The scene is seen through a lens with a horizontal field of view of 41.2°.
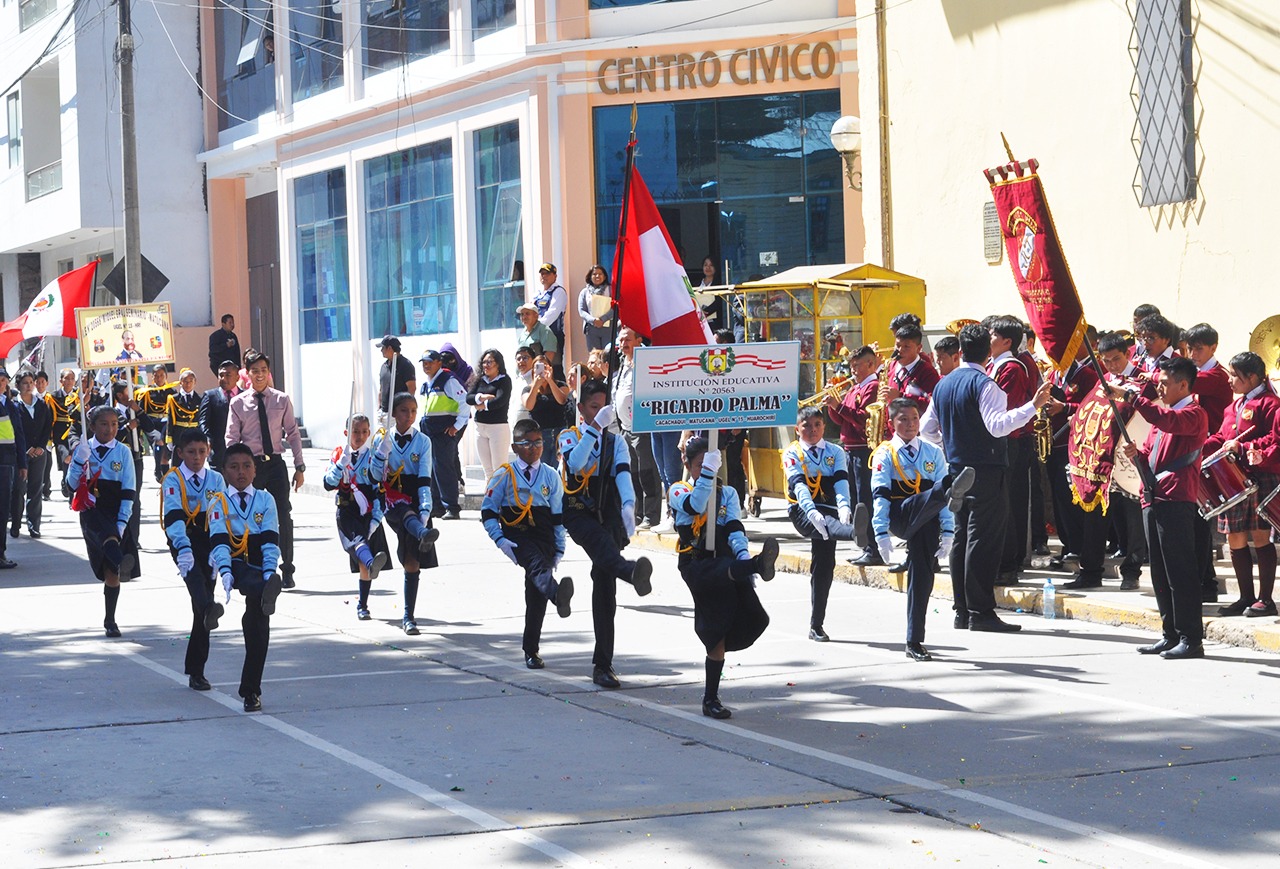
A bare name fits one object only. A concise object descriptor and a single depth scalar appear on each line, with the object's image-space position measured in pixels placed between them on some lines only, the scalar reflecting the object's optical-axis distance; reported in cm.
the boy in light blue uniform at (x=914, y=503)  1038
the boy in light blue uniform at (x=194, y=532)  955
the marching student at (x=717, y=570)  884
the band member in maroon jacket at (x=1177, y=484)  996
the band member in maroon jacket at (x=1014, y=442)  1179
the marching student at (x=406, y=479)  1188
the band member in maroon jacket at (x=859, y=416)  1451
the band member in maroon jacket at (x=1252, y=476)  1096
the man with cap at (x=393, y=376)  1704
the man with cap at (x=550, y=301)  2170
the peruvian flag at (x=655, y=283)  1126
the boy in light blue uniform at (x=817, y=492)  1088
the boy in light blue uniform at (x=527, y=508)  1020
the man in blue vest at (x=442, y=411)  1909
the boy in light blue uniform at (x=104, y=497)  1188
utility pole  2480
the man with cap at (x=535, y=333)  1988
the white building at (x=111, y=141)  3425
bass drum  1163
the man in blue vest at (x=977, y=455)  1126
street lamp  2020
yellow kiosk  1723
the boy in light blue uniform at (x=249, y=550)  920
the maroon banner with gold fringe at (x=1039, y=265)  1072
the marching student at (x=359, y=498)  1207
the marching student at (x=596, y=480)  1023
